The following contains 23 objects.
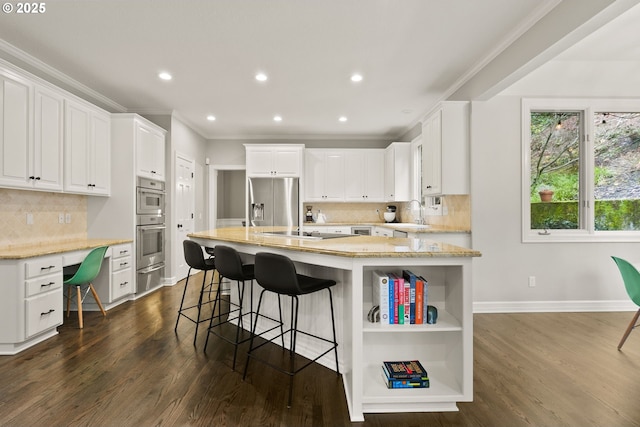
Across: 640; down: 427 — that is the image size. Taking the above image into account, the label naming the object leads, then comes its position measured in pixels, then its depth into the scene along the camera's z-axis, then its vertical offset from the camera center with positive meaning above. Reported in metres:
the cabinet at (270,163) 5.94 +0.93
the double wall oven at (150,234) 4.20 -0.30
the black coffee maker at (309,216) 6.44 -0.07
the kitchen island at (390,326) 1.81 -0.67
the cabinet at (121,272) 3.67 -0.72
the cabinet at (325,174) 6.24 +0.76
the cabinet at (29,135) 2.72 +0.72
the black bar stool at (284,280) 1.94 -0.44
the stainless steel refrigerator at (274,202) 5.90 +0.20
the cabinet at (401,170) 5.69 +0.78
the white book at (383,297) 1.88 -0.51
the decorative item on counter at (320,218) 6.36 -0.11
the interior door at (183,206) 5.09 +0.11
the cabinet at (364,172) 6.27 +0.81
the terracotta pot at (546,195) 3.62 +0.21
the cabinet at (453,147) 3.60 +0.76
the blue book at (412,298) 1.89 -0.51
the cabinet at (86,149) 3.40 +0.73
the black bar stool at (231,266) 2.37 -0.42
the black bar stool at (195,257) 2.80 -0.40
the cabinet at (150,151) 4.20 +0.86
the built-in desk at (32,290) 2.55 -0.66
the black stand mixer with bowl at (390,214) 6.26 -0.02
